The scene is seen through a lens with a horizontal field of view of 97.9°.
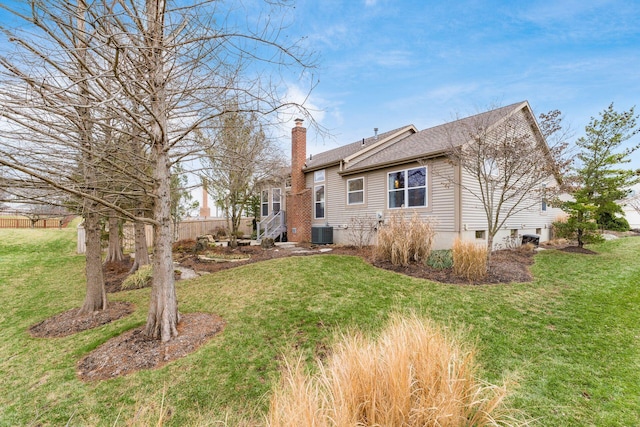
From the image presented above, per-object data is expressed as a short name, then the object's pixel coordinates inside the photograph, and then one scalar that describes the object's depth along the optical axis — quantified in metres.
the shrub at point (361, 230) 11.90
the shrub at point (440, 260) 7.54
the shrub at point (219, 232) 18.25
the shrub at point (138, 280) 7.71
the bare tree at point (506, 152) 7.49
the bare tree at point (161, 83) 2.88
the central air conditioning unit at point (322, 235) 13.72
